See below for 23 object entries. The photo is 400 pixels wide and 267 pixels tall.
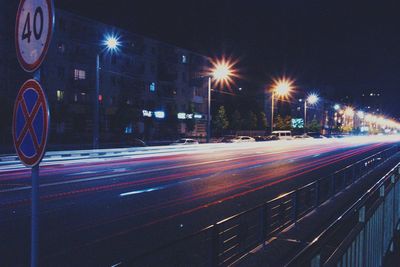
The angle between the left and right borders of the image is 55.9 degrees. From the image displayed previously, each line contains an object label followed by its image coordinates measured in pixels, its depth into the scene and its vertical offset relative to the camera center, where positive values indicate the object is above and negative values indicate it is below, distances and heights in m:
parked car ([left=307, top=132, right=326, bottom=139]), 73.62 -1.03
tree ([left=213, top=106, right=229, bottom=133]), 66.38 +1.42
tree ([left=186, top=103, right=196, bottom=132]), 62.88 +1.30
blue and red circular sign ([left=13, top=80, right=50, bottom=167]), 3.12 +0.04
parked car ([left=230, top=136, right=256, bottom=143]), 54.27 -1.46
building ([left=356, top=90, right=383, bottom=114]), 184.44 +11.80
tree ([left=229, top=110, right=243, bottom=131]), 72.62 +1.50
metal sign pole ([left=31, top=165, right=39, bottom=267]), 3.18 -0.75
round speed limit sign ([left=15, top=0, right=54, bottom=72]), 3.19 +0.85
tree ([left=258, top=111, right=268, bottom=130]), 80.88 +1.80
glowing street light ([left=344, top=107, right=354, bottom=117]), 144.44 +7.37
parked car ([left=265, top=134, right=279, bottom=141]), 61.88 -1.41
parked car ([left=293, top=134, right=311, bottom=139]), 67.09 -1.29
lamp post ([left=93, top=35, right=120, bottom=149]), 25.56 +1.90
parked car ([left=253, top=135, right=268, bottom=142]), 62.01 -1.45
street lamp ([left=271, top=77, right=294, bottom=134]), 53.16 +6.07
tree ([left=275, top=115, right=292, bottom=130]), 82.06 +1.25
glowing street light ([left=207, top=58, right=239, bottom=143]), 32.87 +5.07
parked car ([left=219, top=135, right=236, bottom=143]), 54.42 -1.58
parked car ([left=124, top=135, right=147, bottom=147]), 39.76 -1.60
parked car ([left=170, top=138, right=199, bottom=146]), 40.05 -1.43
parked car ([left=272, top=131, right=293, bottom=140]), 64.50 -0.95
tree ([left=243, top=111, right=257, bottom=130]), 75.44 +1.65
